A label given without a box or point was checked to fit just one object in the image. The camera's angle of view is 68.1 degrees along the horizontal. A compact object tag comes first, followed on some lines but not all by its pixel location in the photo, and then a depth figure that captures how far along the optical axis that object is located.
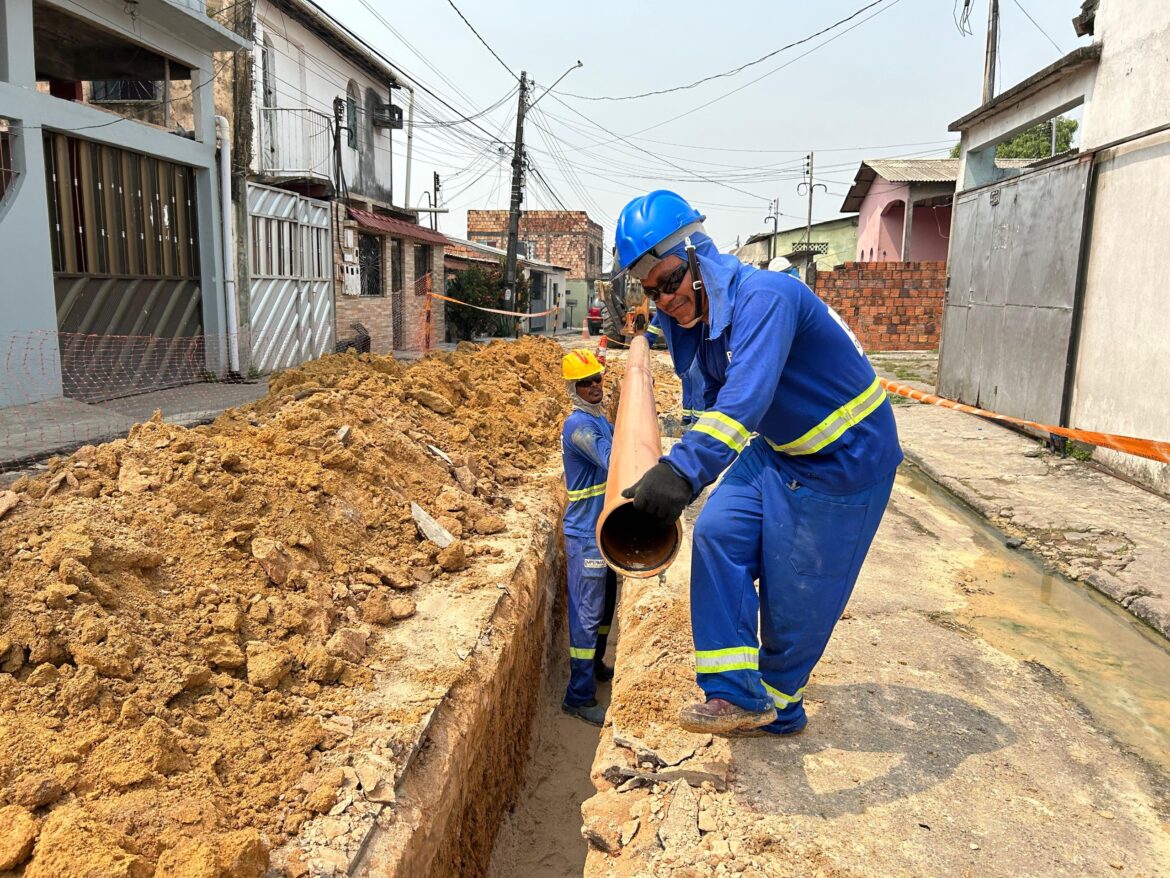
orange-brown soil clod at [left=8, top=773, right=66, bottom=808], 2.38
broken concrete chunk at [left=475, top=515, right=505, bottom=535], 5.93
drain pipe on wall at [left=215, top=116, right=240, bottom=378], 12.08
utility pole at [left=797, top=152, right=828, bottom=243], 42.59
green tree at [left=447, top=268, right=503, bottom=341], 25.42
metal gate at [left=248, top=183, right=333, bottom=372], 13.52
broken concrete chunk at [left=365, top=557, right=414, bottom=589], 4.77
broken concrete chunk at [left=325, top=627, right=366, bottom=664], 3.77
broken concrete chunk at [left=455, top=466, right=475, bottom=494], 6.53
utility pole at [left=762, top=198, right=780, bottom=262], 42.17
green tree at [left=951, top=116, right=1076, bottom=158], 35.53
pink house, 24.81
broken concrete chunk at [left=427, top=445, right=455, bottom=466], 6.71
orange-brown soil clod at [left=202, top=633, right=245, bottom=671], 3.39
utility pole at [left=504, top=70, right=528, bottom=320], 22.09
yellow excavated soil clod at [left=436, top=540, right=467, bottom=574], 5.14
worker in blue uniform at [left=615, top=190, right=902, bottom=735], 2.87
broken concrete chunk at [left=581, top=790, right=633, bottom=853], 2.81
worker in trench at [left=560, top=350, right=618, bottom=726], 4.83
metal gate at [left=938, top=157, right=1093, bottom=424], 9.20
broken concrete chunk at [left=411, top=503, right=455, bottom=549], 5.37
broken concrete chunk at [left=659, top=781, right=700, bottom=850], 2.69
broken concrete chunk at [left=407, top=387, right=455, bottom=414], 7.86
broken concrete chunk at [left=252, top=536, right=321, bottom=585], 4.12
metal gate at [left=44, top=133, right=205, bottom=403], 9.47
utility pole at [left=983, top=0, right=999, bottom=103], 16.59
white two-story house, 14.05
